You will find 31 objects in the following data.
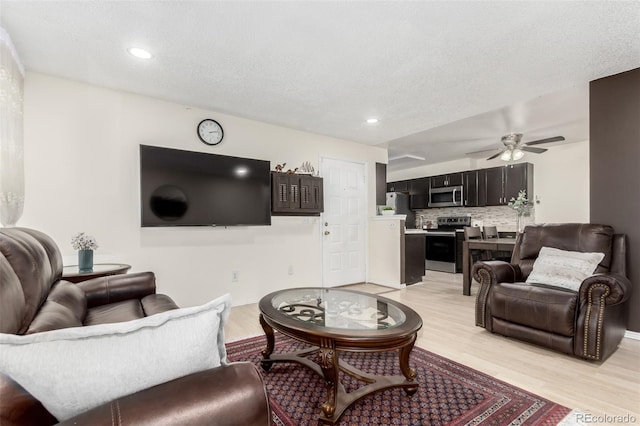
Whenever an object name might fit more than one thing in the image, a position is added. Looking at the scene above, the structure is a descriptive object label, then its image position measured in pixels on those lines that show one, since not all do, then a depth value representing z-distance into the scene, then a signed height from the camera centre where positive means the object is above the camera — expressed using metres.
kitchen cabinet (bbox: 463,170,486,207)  6.21 +0.44
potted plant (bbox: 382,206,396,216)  5.08 +0.00
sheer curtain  2.10 +0.59
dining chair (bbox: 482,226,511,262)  4.95 -0.72
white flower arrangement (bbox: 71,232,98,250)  2.52 -0.24
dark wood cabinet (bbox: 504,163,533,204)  5.72 +0.59
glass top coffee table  1.57 -0.68
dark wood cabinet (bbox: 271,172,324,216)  3.97 +0.24
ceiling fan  4.56 +0.97
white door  4.67 -0.19
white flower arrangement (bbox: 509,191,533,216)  4.53 +0.07
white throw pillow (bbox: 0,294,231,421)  0.65 -0.34
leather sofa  0.66 -0.43
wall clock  3.55 +0.97
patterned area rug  1.59 -1.10
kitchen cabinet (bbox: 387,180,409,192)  7.64 +0.65
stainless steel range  6.13 -0.70
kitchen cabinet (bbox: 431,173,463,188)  6.52 +0.68
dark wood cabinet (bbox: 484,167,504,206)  5.97 +0.49
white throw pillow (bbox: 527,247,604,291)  2.50 -0.50
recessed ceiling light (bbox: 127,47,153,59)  2.33 +1.26
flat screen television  3.09 +0.26
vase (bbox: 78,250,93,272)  2.49 -0.39
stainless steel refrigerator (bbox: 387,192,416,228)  7.03 +0.16
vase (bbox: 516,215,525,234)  5.88 -0.25
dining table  4.05 -0.52
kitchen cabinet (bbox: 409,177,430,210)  7.12 +0.43
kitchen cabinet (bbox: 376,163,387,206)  5.39 +0.49
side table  2.31 -0.48
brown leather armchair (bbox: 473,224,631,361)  2.17 -0.70
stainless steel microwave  6.51 +0.32
